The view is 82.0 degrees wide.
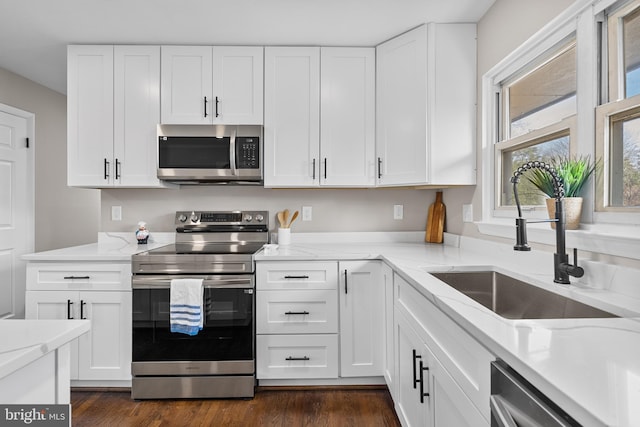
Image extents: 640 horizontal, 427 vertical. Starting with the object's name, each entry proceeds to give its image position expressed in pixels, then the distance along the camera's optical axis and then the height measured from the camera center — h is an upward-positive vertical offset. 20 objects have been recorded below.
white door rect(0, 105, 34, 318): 3.22 +0.03
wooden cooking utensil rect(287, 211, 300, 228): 2.78 -0.04
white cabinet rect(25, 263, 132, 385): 2.28 -0.59
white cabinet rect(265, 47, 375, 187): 2.62 +0.68
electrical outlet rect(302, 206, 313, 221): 2.96 -0.01
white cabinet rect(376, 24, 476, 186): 2.38 +0.71
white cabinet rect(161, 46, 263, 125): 2.61 +0.90
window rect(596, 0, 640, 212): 1.29 +0.34
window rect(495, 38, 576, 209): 1.65 +0.49
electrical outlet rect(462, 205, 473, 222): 2.47 -0.01
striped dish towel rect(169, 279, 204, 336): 2.14 -0.56
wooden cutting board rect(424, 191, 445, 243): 2.84 -0.08
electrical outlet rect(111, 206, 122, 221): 2.94 -0.01
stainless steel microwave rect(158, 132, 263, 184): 2.57 +0.39
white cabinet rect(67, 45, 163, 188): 2.60 +0.74
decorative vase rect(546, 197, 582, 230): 1.43 +0.00
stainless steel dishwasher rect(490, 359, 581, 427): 0.64 -0.37
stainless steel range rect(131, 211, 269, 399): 2.22 -0.74
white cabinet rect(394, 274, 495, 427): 0.94 -0.51
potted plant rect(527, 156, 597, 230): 1.42 +0.11
